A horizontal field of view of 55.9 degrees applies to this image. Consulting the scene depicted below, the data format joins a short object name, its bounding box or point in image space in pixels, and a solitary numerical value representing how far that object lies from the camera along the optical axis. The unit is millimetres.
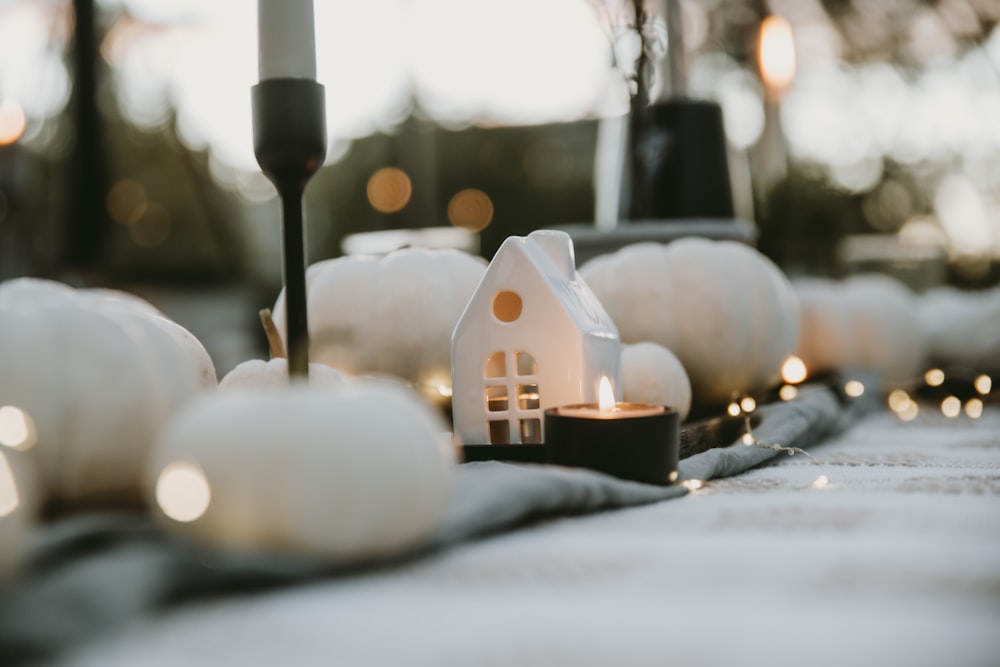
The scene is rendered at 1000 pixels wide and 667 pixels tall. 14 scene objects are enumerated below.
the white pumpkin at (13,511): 455
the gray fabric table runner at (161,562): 410
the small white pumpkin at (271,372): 825
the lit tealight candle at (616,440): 753
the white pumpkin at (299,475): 499
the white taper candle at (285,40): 711
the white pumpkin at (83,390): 618
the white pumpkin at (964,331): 1800
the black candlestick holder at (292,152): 704
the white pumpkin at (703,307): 1282
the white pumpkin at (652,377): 1045
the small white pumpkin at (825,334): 1771
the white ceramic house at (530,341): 867
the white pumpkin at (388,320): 1134
